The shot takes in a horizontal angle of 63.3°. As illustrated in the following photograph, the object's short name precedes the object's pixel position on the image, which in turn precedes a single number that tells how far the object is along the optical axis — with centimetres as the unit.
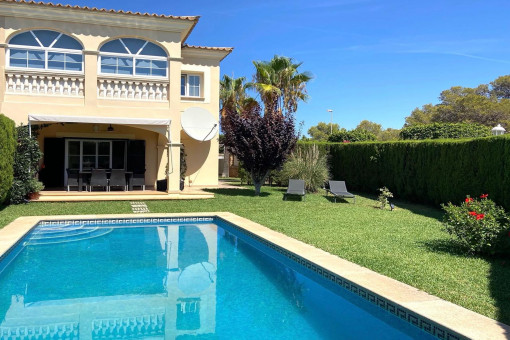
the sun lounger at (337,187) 1908
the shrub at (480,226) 832
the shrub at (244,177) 2709
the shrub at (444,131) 3297
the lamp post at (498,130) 1944
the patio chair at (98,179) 1905
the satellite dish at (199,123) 2161
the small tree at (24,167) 1575
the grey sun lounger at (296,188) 1892
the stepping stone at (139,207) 1509
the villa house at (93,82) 1730
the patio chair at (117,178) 1942
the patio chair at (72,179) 1903
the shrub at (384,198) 1681
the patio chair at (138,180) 2030
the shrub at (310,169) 2212
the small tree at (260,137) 1939
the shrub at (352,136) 3334
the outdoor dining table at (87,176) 1911
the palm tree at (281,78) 3416
